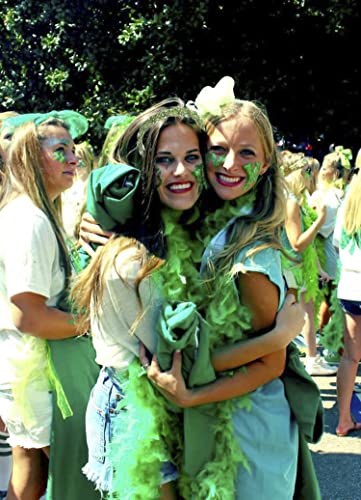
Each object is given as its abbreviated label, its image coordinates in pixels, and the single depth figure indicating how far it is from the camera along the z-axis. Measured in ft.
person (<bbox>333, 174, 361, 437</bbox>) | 12.73
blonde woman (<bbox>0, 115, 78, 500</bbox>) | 7.00
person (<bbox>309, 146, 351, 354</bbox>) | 18.06
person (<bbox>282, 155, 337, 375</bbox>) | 15.38
